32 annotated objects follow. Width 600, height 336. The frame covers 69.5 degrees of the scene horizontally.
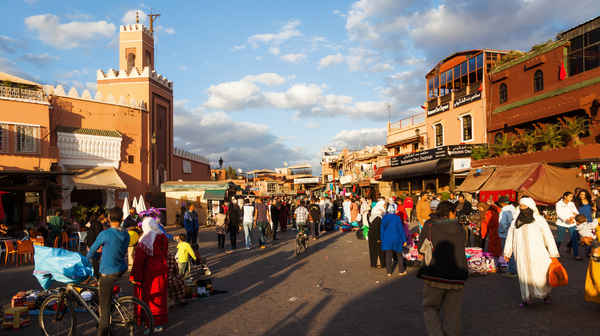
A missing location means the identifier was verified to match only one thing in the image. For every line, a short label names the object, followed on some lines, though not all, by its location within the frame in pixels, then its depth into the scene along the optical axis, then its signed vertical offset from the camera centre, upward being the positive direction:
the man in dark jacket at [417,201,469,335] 4.68 -1.07
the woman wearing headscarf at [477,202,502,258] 10.23 -1.21
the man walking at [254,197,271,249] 16.02 -1.30
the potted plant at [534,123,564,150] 21.41 +2.18
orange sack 6.34 -1.40
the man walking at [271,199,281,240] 19.00 -1.39
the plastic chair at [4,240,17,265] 13.29 -1.86
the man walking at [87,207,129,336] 5.37 -0.92
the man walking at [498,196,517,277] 9.80 -0.81
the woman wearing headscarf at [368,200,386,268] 10.73 -1.30
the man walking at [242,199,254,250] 15.16 -1.24
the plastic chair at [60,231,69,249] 14.94 -1.79
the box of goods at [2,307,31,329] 6.38 -1.93
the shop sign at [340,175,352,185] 45.11 +0.43
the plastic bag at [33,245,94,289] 5.64 -1.03
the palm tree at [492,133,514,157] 25.00 +2.08
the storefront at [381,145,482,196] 28.98 +0.93
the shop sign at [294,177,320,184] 64.81 +0.54
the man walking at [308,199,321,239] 18.86 -1.49
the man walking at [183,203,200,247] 13.95 -1.18
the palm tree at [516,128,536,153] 22.85 +2.13
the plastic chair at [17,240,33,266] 13.40 -1.89
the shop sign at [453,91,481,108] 28.84 +5.69
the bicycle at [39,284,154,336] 5.50 -1.62
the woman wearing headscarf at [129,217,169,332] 6.07 -1.25
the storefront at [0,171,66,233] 22.00 -0.64
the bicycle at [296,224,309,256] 13.62 -1.83
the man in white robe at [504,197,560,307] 6.50 -1.12
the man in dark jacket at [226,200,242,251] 15.60 -1.31
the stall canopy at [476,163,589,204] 15.30 -0.06
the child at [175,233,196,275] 8.23 -1.31
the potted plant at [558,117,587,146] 20.47 +2.41
